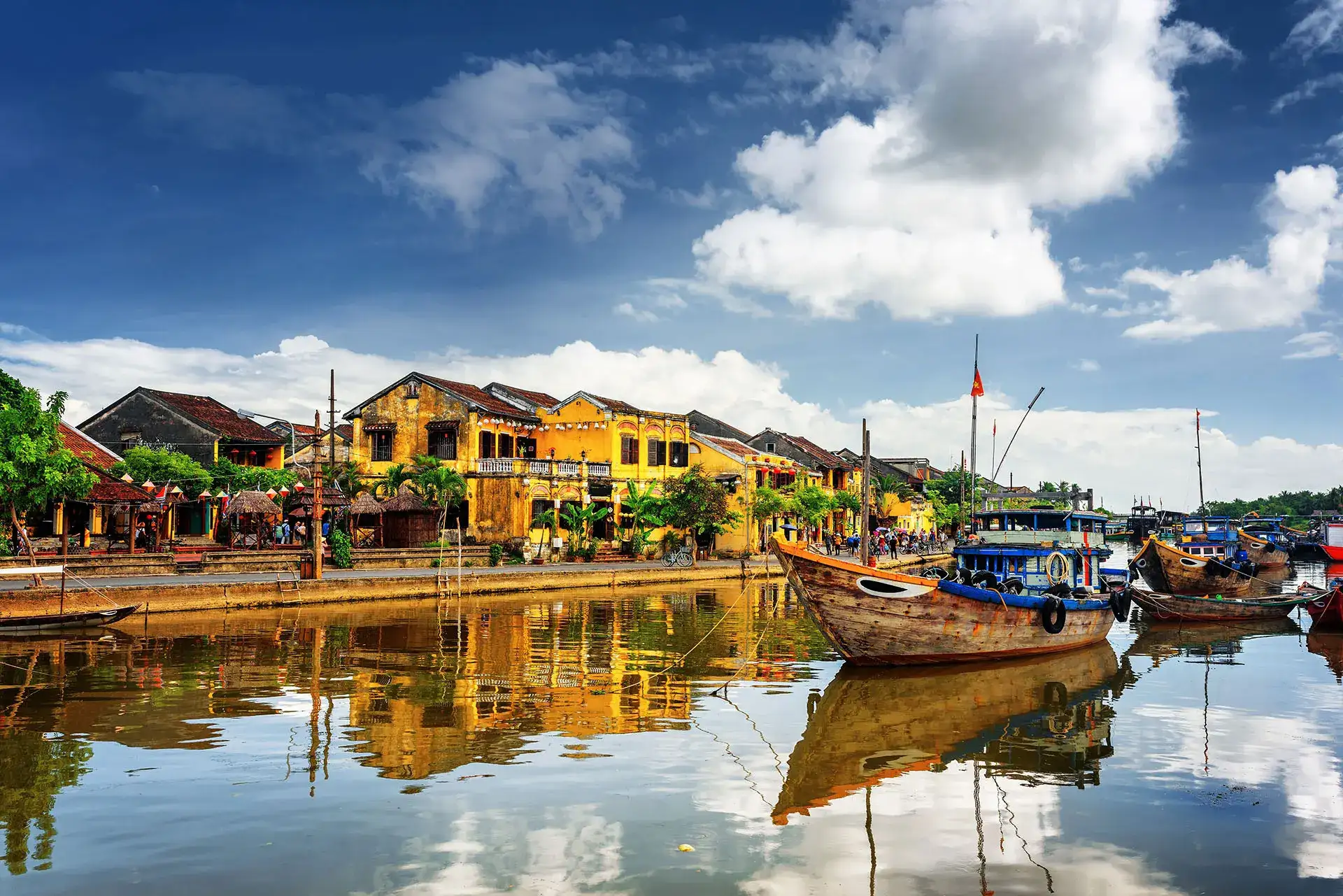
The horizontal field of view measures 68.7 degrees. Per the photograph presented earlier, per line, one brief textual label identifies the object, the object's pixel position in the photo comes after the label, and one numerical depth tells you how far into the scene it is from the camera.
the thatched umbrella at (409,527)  43.50
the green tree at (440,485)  43.91
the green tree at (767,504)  52.31
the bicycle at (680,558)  44.50
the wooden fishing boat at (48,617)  21.83
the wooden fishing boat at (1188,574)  34.47
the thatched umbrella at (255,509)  36.25
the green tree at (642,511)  47.72
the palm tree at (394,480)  45.38
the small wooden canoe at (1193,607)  31.00
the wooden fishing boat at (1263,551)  53.69
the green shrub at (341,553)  35.31
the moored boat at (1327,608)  28.00
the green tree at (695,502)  47.28
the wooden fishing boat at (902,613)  18.41
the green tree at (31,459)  26.14
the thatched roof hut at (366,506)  40.81
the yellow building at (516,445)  46.41
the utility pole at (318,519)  30.50
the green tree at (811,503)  55.91
